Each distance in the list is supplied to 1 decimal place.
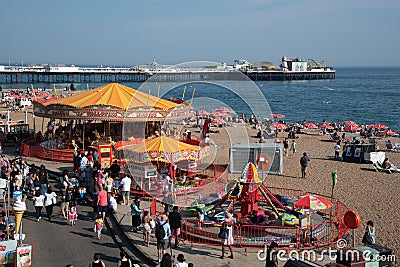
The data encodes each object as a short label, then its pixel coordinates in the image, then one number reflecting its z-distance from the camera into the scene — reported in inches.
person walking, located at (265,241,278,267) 345.7
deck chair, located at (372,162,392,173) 854.6
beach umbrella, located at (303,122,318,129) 1606.7
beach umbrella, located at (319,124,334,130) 1574.1
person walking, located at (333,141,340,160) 973.3
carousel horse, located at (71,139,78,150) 842.2
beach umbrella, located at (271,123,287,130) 1450.5
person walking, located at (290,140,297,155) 1055.2
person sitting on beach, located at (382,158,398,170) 858.8
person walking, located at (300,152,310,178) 781.3
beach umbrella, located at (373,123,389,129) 1535.4
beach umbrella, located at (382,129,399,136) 1449.8
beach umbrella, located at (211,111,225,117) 1790.1
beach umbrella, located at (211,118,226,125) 1550.6
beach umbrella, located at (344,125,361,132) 1493.1
